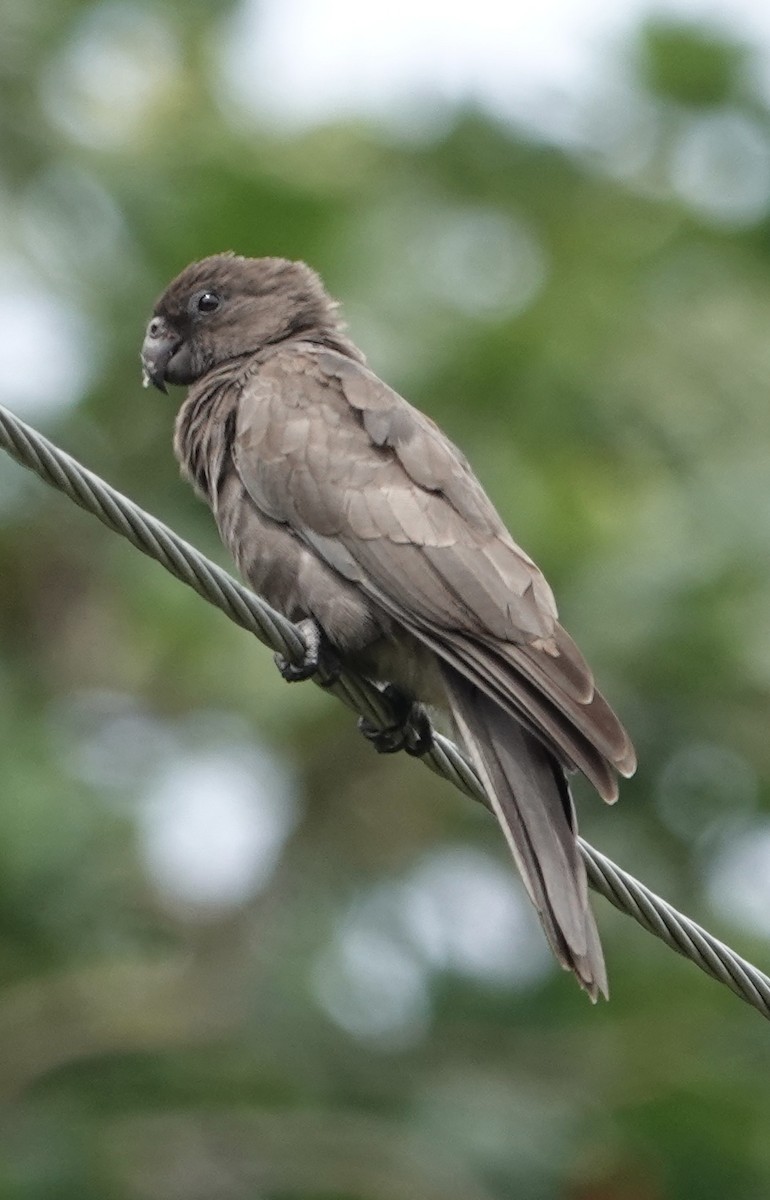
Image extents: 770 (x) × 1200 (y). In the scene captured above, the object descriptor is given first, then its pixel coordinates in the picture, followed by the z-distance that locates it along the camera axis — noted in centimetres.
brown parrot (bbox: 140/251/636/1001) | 1117
